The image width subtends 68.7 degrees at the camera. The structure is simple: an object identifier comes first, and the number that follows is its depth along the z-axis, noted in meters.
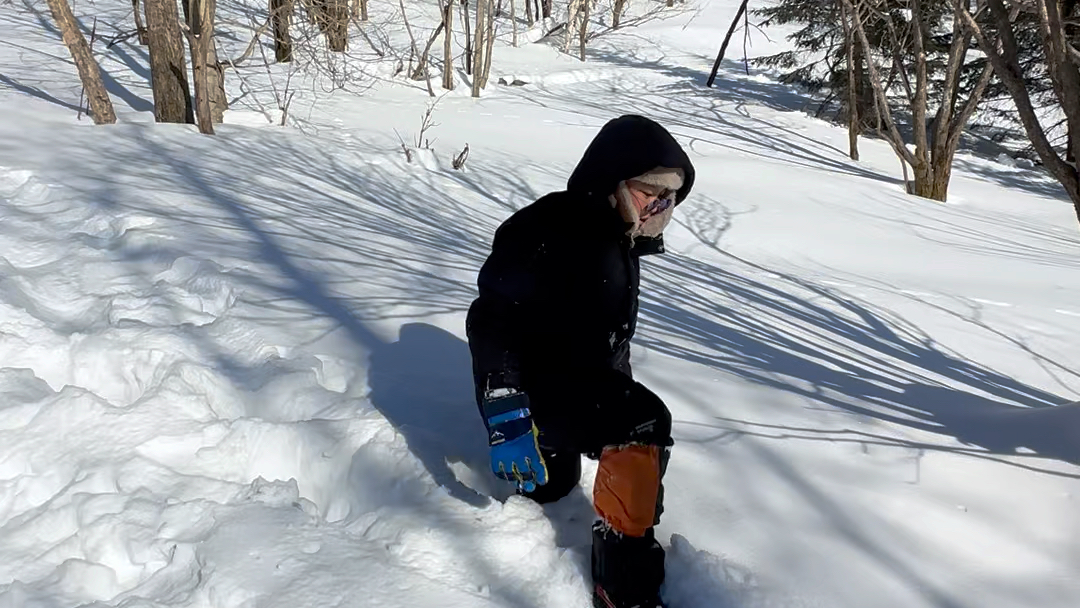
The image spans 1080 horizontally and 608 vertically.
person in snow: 1.84
